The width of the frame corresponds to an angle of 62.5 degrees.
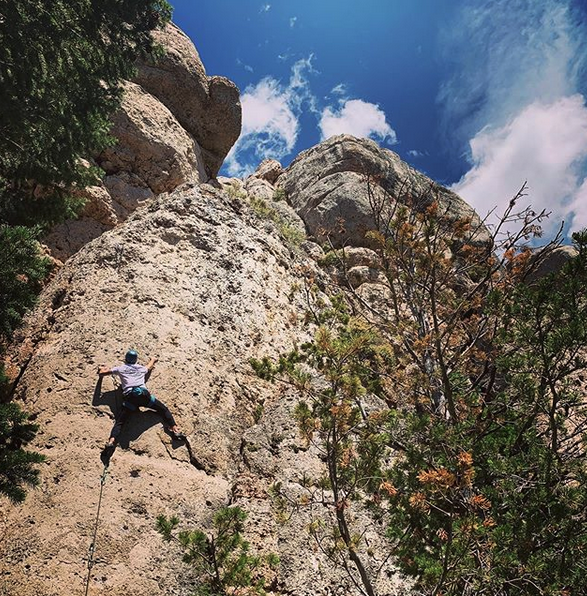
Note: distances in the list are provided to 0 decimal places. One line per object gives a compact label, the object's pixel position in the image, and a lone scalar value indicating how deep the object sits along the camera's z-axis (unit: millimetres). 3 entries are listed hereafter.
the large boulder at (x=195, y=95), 20062
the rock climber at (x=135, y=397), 6598
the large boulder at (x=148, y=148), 16062
